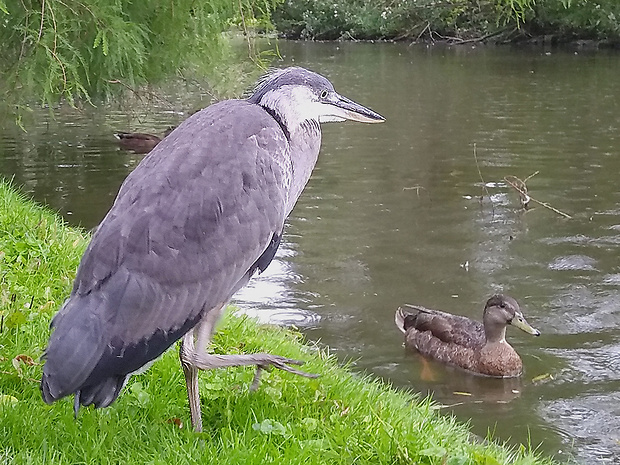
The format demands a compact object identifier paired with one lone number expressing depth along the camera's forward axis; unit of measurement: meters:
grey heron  3.38
